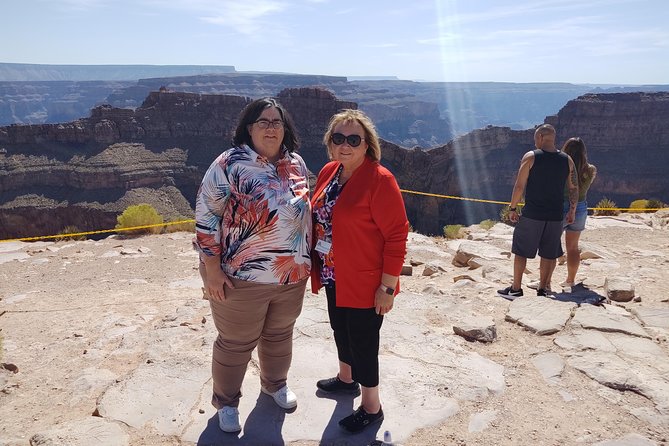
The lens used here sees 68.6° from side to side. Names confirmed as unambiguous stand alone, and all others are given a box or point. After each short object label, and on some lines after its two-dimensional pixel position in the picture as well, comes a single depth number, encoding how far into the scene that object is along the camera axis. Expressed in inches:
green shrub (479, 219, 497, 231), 633.1
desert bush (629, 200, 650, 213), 869.8
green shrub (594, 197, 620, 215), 592.4
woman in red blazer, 115.7
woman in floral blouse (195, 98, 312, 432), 115.9
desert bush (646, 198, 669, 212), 855.6
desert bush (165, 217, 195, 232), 522.9
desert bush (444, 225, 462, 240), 542.1
